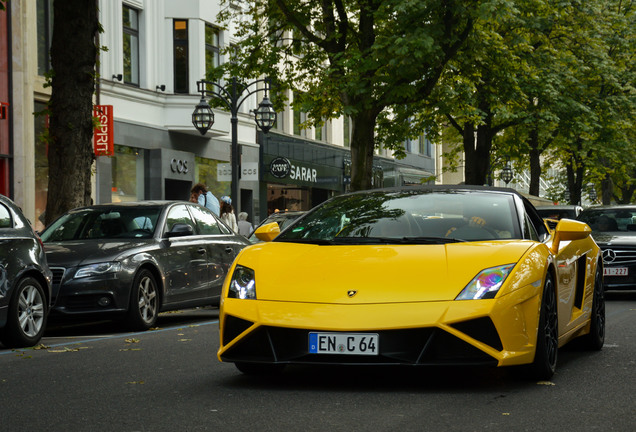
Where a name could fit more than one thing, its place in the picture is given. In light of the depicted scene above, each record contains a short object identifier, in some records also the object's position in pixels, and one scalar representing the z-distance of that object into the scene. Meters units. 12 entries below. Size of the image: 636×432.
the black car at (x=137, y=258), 12.20
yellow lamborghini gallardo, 6.73
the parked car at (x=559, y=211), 24.31
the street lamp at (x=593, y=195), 74.32
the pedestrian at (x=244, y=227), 26.23
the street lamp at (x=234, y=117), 26.22
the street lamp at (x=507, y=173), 50.94
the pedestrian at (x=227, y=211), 24.06
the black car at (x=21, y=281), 10.39
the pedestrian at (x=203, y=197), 22.01
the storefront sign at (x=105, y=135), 29.31
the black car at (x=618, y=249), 17.45
